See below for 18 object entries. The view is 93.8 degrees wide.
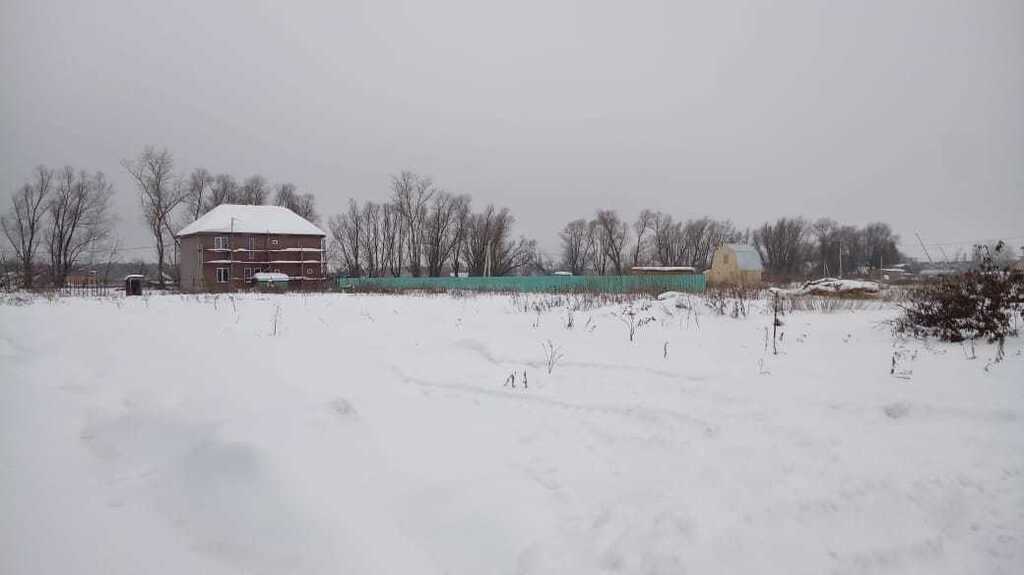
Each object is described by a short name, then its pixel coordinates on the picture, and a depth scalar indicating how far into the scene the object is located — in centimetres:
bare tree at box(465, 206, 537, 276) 6022
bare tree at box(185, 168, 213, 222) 4939
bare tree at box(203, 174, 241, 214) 5114
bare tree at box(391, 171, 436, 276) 5856
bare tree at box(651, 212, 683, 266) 7106
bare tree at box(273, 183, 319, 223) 5750
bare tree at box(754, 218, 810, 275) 7106
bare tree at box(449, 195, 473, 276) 6003
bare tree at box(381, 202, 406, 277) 6022
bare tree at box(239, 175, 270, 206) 5384
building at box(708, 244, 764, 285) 4344
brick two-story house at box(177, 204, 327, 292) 4069
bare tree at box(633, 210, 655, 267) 7081
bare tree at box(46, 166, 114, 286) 4012
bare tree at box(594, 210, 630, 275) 6981
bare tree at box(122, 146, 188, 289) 4428
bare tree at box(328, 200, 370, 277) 6181
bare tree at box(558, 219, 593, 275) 7167
